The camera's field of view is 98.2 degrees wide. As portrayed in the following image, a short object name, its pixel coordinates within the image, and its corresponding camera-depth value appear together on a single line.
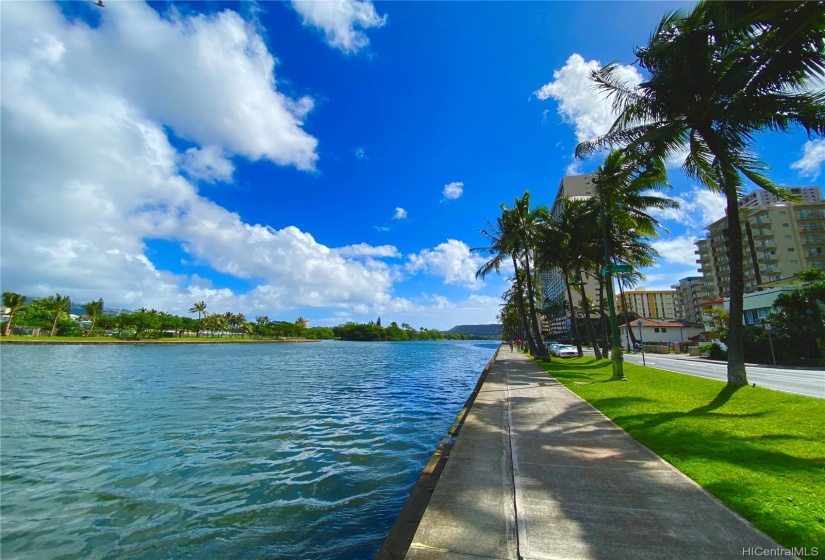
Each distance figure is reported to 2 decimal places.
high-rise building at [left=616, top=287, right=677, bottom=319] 143.38
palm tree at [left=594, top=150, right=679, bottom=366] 13.35
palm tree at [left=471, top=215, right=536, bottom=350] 26.73
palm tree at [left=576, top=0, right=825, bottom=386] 8.49
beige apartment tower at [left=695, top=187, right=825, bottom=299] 65.39
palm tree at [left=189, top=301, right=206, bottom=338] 112.31
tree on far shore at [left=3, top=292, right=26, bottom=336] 67.94
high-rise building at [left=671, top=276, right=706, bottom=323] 98.60
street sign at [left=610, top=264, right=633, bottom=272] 13.43
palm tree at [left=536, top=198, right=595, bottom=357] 23.94
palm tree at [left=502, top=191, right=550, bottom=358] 25.94
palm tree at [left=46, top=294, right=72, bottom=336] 75.69
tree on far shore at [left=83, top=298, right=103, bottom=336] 80.94
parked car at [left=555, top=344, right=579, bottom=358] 28.50
